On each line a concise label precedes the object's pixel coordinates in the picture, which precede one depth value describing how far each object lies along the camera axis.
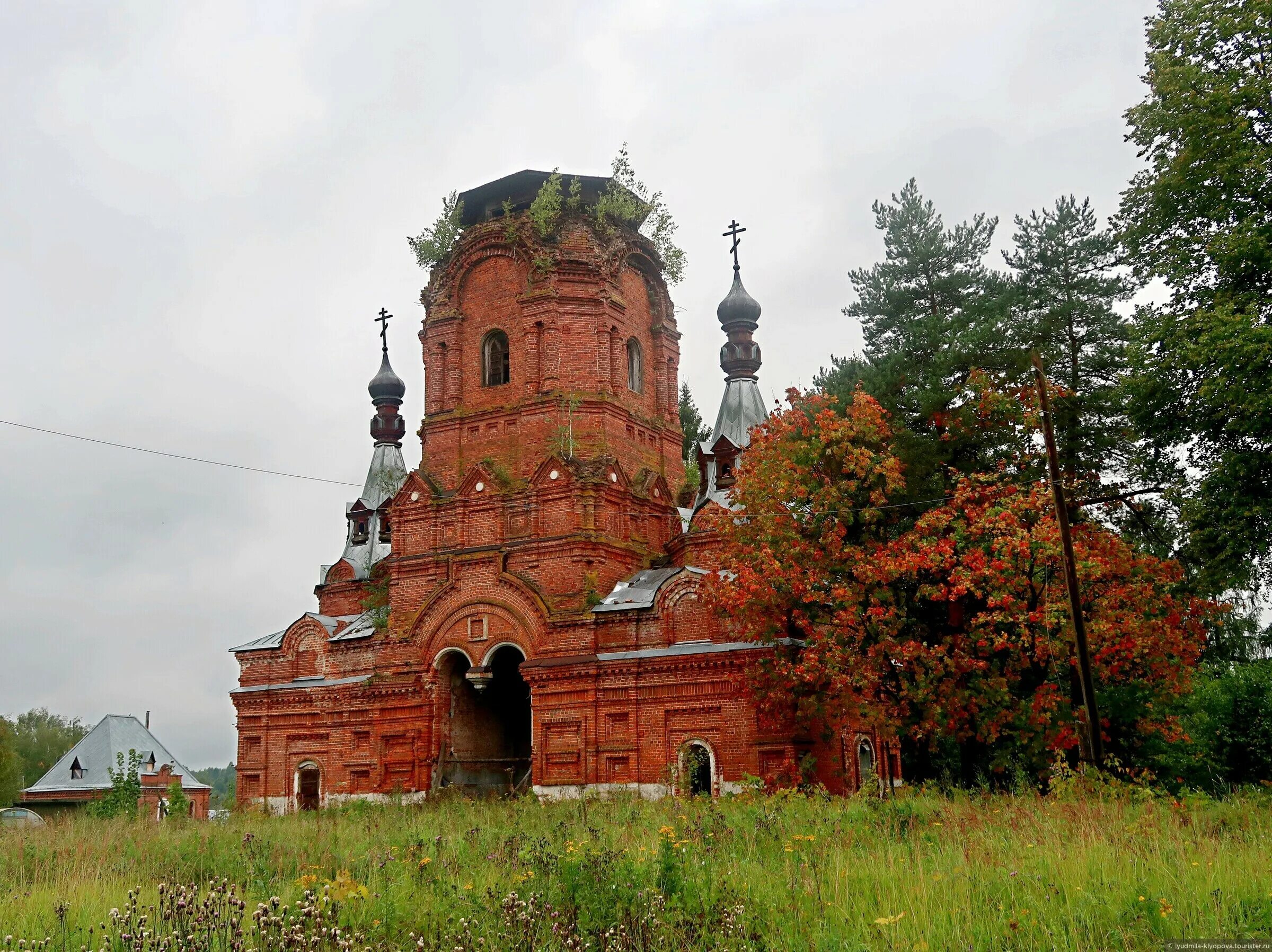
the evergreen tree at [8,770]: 50.59
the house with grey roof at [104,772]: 46.53
